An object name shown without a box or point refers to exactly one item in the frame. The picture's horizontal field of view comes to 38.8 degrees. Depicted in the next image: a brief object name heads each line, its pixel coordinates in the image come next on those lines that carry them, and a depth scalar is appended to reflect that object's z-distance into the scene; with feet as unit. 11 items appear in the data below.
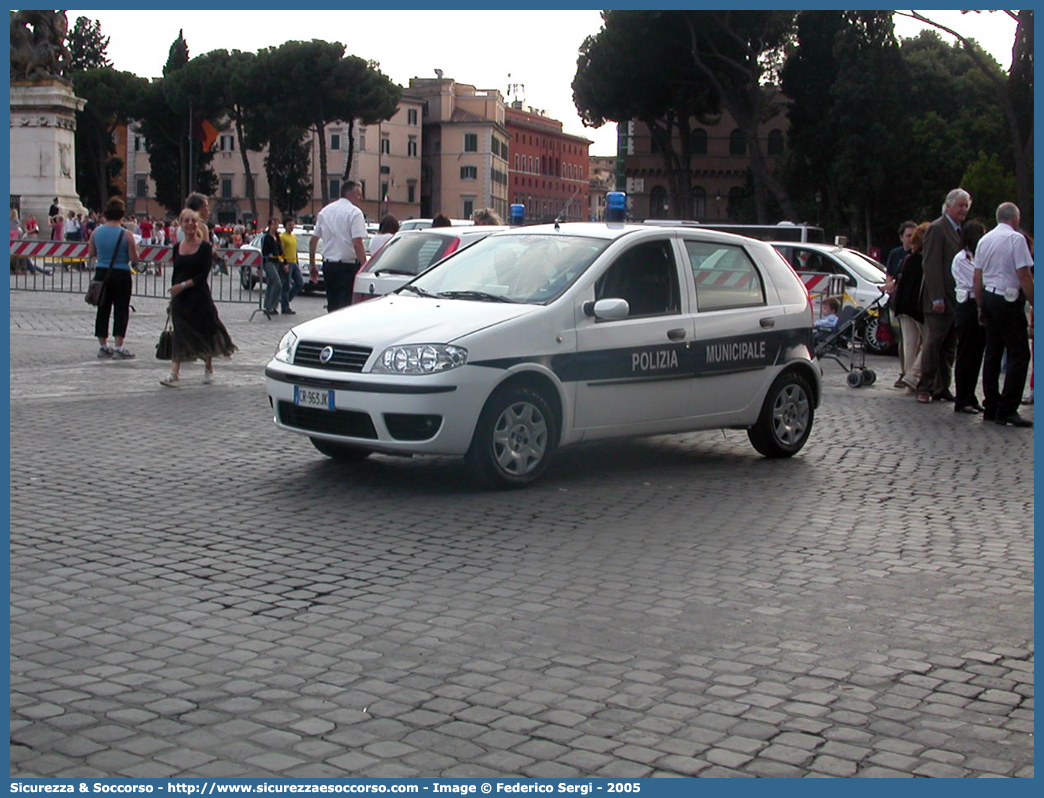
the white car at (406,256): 55.72
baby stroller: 56.49
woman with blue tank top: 55.21
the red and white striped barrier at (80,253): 94.63
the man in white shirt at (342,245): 55.98
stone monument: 133.18
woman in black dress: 46.39
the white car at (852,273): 72.13
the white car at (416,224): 99.73
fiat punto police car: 29.09
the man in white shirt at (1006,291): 43.06
